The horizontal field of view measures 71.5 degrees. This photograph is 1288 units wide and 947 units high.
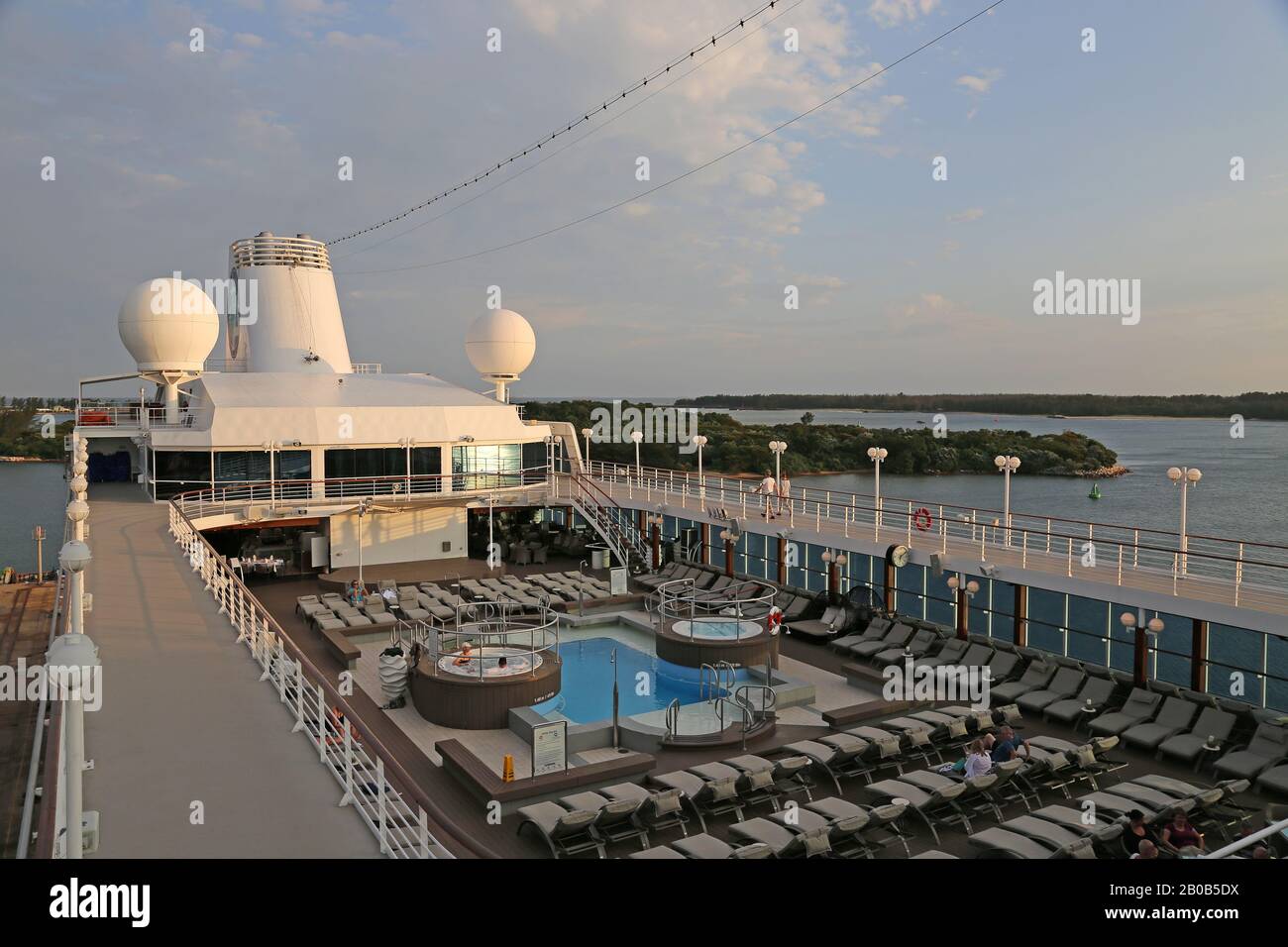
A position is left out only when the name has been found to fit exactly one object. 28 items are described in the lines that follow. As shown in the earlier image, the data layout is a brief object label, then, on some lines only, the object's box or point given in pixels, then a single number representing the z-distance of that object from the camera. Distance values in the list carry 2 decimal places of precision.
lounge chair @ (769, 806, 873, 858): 7.78
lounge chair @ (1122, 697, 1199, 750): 10.23
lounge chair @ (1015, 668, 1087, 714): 11.60
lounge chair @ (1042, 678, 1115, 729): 11.12
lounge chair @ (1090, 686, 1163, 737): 10.68
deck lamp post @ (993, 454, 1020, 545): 14.63
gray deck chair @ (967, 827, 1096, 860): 7.29
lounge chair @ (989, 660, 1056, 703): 11.94
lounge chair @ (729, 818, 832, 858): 7.45
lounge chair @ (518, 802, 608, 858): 7.95
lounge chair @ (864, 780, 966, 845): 8.48
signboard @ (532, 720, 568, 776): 9.40
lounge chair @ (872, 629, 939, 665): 13.83
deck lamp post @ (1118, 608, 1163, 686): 11.42
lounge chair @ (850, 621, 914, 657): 14.29
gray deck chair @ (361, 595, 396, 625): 16.27
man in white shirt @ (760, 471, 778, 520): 18.79
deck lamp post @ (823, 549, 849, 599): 16.70
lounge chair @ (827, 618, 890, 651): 14.77
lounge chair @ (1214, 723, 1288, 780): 9.28
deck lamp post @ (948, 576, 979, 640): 14.14
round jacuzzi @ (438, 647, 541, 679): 12.12
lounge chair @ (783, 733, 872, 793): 9.75
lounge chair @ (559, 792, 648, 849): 8.20
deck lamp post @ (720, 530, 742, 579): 18.98
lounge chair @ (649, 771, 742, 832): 8.78
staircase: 21.88
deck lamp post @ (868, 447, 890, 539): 15.84
